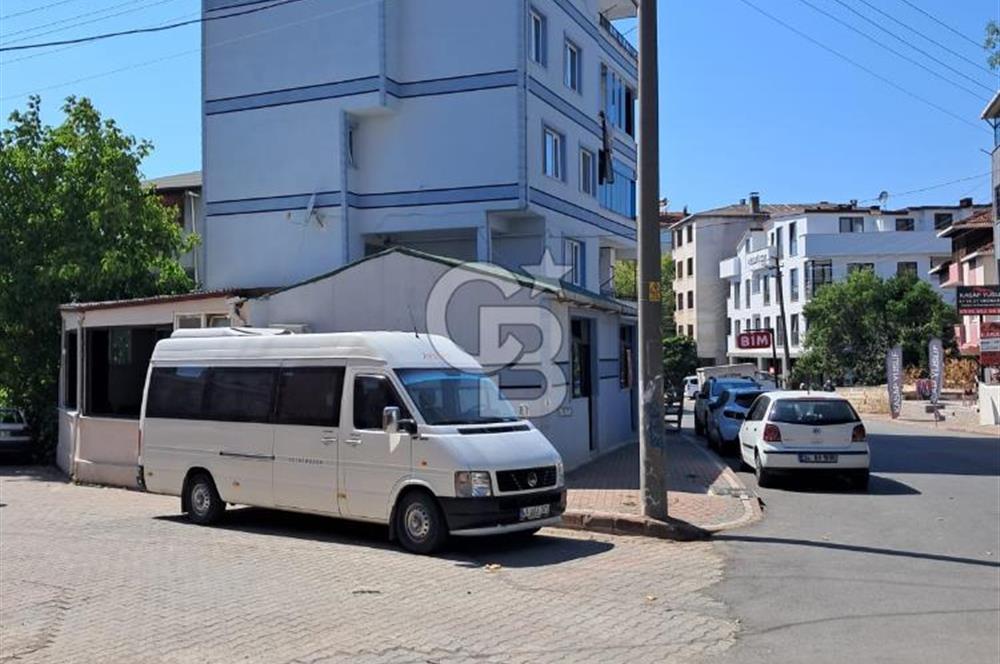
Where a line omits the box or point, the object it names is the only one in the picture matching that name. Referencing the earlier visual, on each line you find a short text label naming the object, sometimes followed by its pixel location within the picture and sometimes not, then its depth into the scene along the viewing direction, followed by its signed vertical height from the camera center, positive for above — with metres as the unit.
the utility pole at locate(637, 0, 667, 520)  12.26 +1.87
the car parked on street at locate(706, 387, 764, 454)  22.42 -1.15
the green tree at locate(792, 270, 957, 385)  55.41 +2.51
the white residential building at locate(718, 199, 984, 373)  67.44 +8.45
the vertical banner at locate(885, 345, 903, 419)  37.17 -0.51
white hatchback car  15.39 -1.17
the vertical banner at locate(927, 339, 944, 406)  36.06 +0.00
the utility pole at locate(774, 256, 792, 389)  57.77 +2.32
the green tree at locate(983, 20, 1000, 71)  11.89 +4.11
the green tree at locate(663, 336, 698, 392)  51.96 +0.69
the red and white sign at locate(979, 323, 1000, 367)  33.59 +0.58
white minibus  10.27 -0.76
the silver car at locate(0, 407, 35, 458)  22.94 -1.41
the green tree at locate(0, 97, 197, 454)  22.84 +3.59
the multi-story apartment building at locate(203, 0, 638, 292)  23.78 +6.36
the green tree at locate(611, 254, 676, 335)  85.75 +7.02
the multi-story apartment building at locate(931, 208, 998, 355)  52.38 +6.16
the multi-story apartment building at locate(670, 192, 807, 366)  82.38 +9.36
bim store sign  54.69 +1.69
